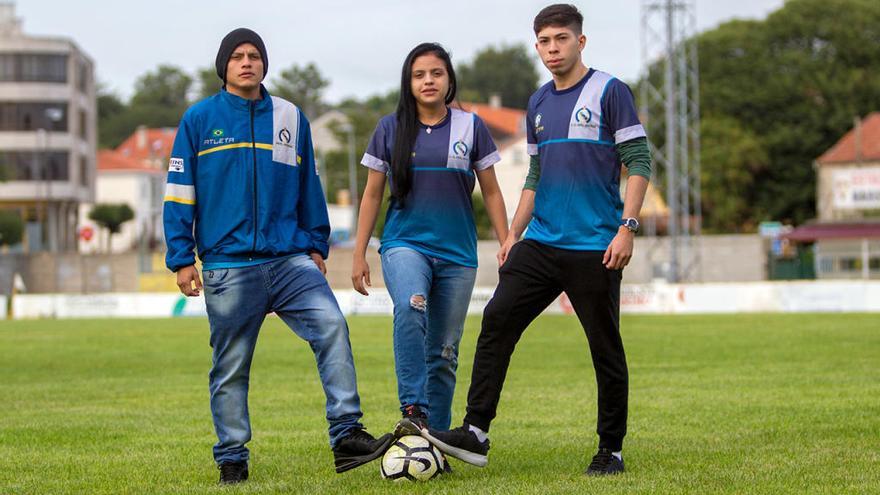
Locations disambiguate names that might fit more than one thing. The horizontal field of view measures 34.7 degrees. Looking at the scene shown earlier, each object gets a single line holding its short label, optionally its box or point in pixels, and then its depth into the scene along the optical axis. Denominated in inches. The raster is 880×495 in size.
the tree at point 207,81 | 5378.9
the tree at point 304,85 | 4990.2
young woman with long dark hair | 287.7
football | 270.8
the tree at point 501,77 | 5575.8
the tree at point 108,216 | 3346.5
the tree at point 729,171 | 2989.7
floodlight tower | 1590.8
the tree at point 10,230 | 2881.4
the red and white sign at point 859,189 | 2618.1
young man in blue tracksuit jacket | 275.0
